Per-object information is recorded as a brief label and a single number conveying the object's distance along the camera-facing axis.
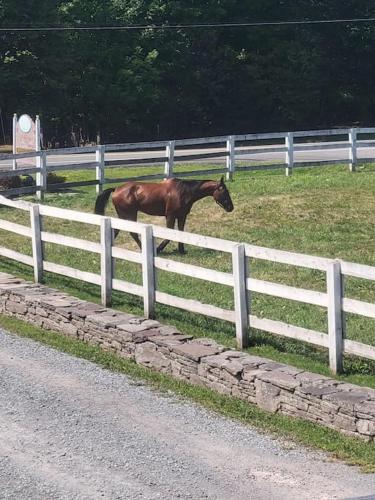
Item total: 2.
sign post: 27.30
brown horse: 19.70
